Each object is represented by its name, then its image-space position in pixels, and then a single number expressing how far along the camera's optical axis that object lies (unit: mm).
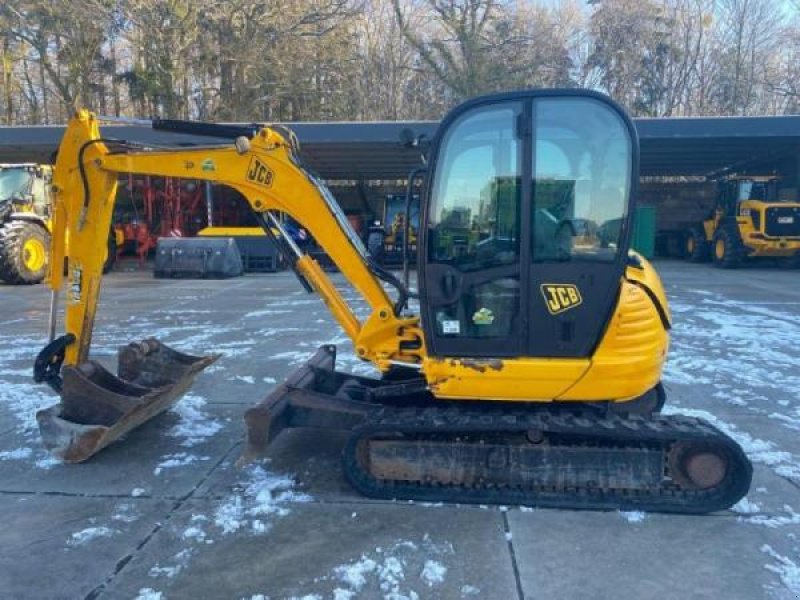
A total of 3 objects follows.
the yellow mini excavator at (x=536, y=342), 3756
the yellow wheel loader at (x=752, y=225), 18656
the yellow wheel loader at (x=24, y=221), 14500
